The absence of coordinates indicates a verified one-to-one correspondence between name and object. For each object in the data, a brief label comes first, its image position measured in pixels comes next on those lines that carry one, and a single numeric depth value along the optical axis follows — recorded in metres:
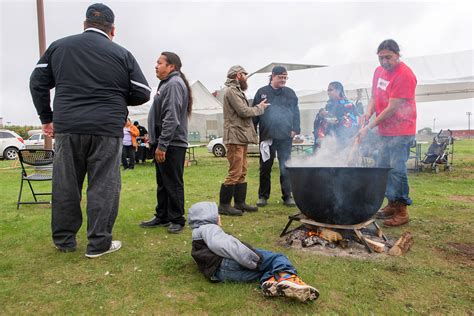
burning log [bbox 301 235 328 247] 3.27
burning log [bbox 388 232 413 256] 3.06
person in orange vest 10.88
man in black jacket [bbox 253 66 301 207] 5.05
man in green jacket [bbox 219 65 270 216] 4.55
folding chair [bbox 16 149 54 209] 5.01
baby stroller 9.10
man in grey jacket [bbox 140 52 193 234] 3.70
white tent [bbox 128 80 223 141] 14.97
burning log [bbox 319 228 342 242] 3.28
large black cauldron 2.96
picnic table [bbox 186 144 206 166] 12.05
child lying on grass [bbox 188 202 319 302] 2.35
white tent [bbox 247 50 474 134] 9.48
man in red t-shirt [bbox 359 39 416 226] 3.83
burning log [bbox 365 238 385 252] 3.11
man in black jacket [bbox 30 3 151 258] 2.98
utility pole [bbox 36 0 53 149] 9.69
